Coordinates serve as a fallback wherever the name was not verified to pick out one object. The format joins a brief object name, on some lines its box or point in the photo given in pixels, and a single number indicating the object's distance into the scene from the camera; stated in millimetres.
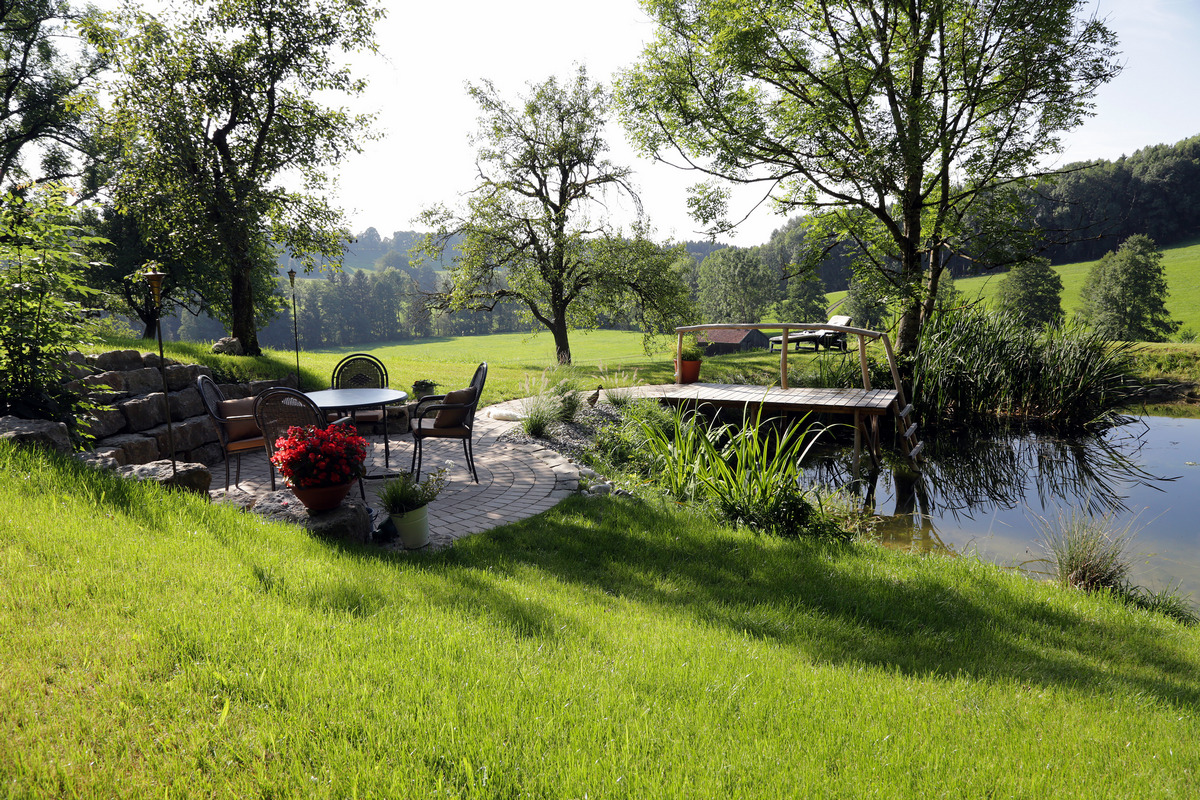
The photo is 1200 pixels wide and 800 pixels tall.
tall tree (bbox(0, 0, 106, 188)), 17000
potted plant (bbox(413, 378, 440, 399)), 9202
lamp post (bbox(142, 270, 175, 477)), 4617
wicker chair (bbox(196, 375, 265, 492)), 4930
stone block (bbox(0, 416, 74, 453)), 3994
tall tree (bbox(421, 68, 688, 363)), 19375
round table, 5426
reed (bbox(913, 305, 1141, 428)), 10578
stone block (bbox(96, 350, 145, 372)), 6535
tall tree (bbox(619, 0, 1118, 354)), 11391
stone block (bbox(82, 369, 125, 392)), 5961
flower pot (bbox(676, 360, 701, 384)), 11195
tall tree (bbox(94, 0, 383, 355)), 10703
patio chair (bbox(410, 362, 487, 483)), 5438
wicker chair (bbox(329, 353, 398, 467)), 7409
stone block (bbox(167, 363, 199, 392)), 6789
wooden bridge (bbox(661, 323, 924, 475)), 8305
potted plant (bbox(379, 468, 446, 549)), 3984
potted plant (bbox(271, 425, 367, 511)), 3824
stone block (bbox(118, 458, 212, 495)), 4070
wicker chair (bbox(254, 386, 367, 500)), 4684
